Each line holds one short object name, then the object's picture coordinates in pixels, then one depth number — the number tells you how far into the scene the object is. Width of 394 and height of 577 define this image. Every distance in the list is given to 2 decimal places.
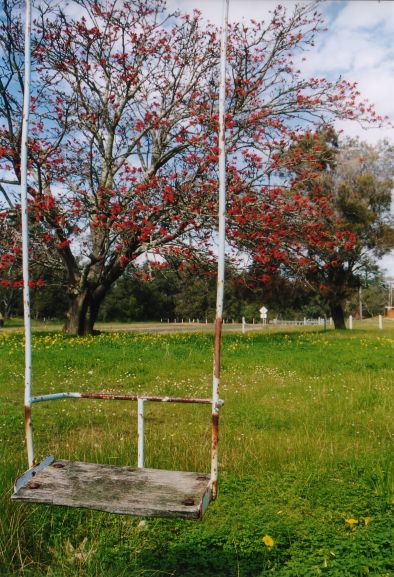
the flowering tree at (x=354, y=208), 27.50
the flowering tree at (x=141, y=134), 14.84
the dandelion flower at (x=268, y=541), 3.79
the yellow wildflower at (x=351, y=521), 4.15
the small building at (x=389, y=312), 82.90
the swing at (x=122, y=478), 2.96
